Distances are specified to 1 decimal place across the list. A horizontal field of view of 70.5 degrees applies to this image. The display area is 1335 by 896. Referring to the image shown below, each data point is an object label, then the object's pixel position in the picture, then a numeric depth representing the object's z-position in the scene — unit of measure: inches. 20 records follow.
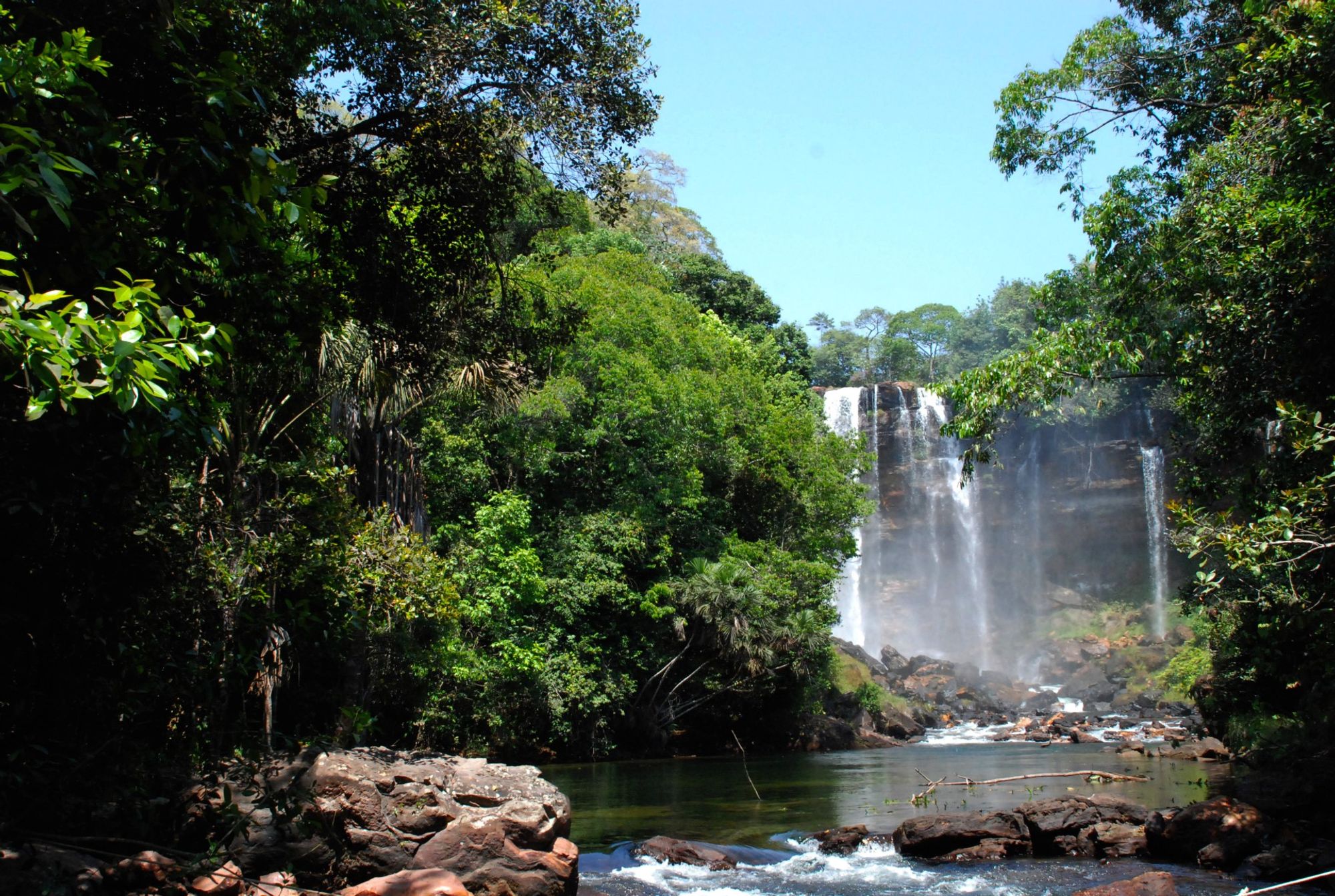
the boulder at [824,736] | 987.9
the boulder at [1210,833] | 387.9
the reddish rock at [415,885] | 257.9
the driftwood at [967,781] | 569.9
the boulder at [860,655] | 1356.1
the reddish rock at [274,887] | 232.5
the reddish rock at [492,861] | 292.0
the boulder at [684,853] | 418.9
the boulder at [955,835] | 432.1
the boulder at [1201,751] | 724.5
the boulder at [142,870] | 212.1
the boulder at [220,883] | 225.3
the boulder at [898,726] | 1091.9
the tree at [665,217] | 2007.9
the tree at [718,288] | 1489.9
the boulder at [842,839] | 443.7
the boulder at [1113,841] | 417.4
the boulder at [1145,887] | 325.4
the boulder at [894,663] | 1483.8
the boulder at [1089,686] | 1397.6
